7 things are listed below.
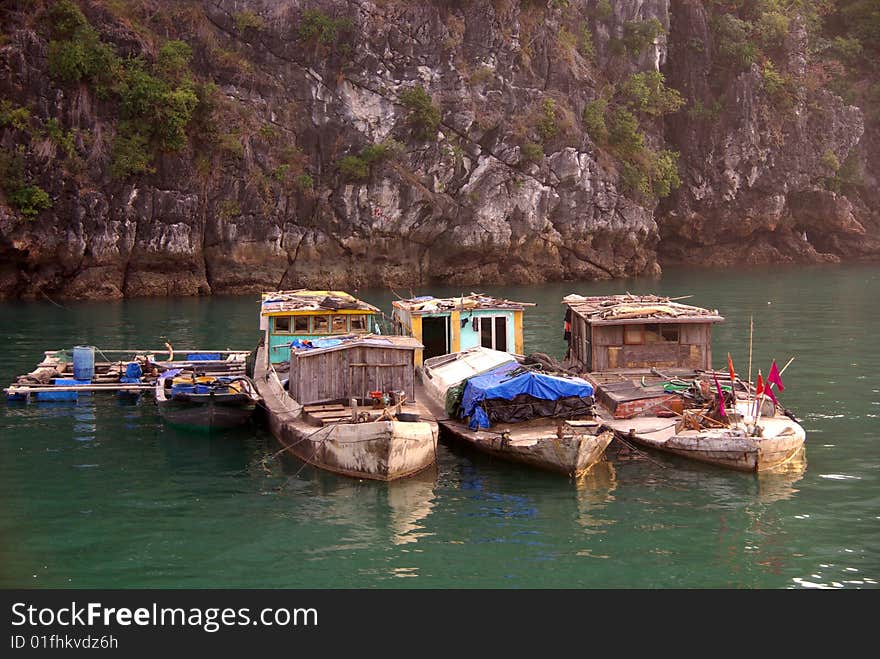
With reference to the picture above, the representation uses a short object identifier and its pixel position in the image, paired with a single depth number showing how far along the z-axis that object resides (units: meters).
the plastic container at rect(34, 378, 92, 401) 25.92
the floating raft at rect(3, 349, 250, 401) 25.98
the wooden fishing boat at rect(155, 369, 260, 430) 22.73
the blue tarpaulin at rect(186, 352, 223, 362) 30.19
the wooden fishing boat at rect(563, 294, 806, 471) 19.47
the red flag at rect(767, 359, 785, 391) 20.00
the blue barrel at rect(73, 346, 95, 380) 26.73
